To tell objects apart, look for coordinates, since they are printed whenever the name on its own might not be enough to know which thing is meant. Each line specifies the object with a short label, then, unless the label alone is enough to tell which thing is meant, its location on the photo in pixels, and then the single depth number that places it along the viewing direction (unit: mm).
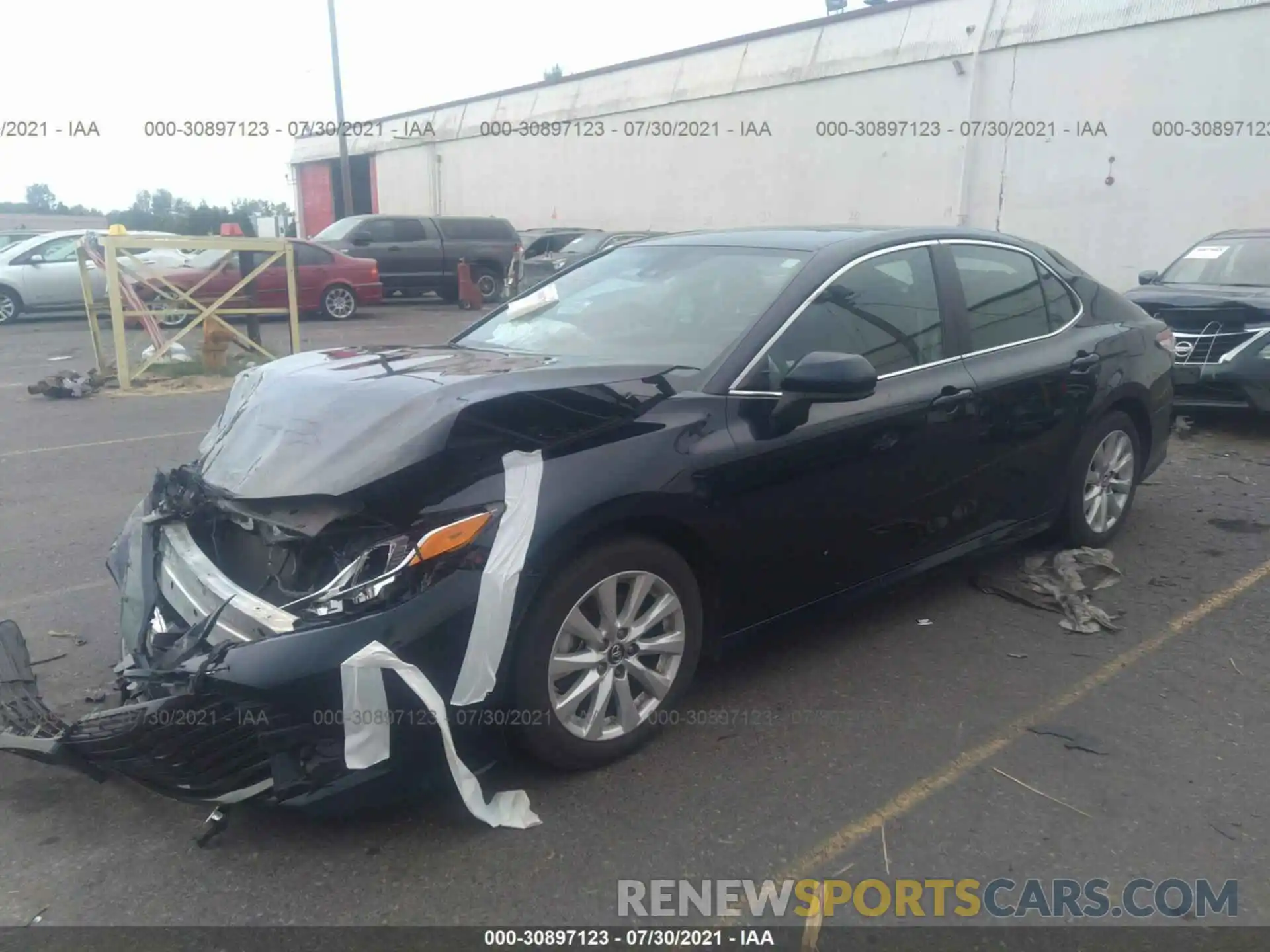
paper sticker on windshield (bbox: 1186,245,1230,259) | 9445
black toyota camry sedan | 2807
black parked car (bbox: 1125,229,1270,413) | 7922
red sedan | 16984
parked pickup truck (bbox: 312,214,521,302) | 20484
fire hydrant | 11750
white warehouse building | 16016
